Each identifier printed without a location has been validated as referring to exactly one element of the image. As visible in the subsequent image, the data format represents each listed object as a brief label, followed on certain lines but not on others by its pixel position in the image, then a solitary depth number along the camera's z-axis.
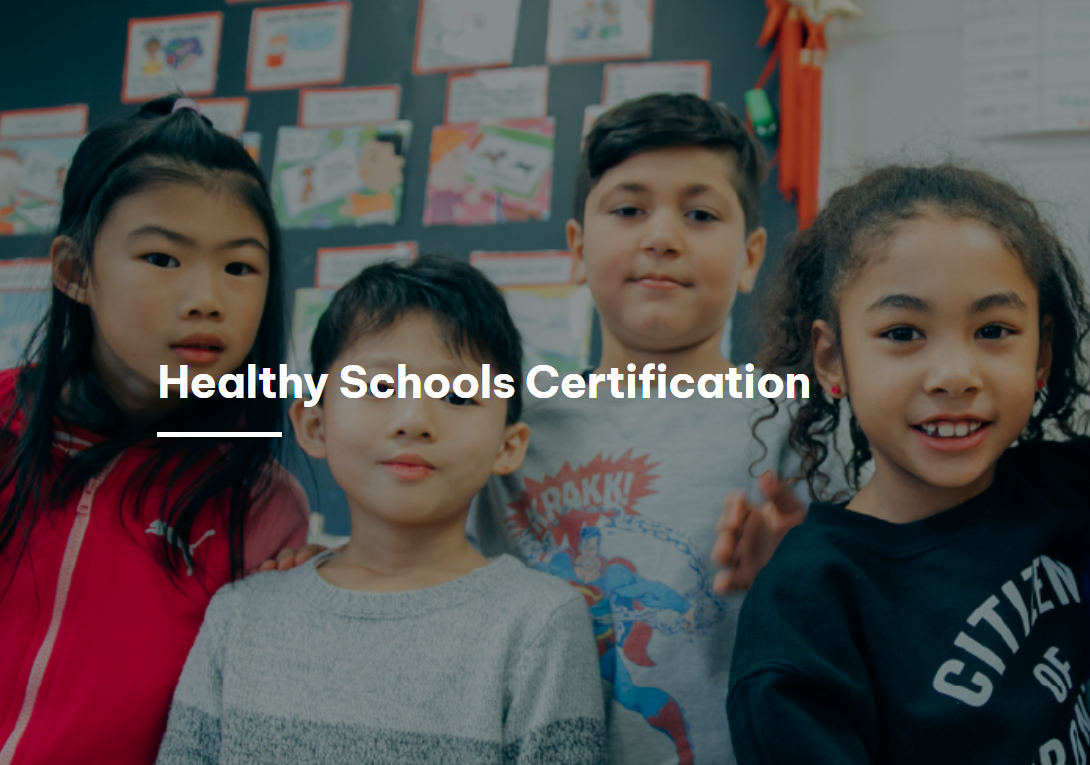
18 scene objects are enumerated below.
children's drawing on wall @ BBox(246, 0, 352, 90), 1.54
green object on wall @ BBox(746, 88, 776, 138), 1.30
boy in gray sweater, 0.72
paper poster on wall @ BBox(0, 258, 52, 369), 1.61
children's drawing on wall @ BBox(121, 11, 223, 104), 1.60
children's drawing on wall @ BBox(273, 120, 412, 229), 1.48
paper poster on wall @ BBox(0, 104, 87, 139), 1.64
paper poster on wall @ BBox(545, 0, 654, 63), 1.41
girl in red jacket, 0.79
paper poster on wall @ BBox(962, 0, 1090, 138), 1.25
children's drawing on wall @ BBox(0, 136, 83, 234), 1.65
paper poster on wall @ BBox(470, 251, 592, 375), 1.38
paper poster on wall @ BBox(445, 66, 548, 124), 1.44
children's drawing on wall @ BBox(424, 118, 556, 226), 1.43
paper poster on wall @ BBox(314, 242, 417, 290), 1.47
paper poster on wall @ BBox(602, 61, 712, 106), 1.38
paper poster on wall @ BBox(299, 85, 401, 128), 1.50
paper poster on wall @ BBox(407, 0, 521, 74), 1.47
